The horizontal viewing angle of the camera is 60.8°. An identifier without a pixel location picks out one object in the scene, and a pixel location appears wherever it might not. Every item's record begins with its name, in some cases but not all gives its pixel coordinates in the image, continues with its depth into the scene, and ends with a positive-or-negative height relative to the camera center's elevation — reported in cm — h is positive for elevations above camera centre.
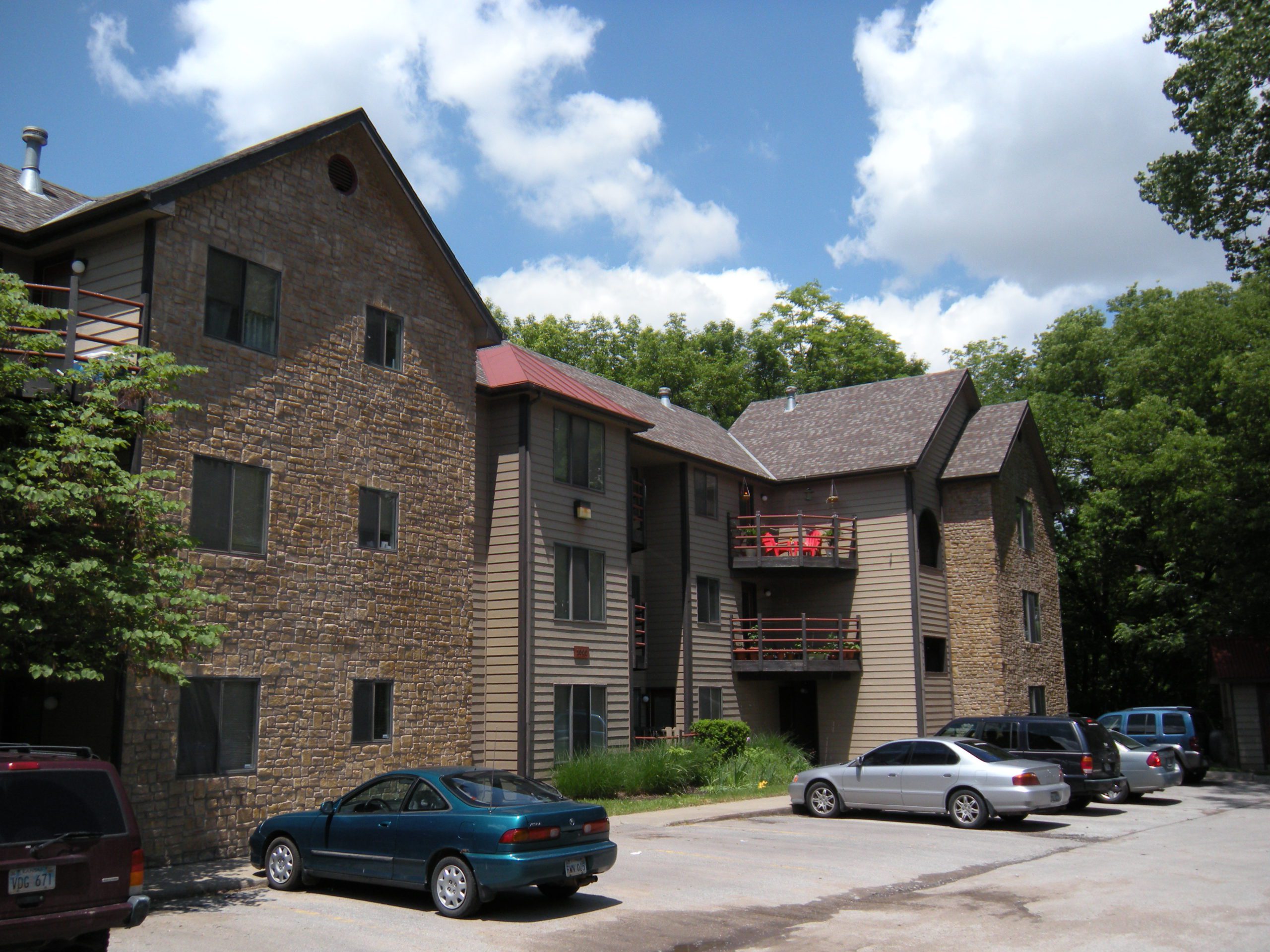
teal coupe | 1045 -168
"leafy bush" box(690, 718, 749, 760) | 2589 -157
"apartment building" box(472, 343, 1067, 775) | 2220 +266
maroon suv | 751 -126
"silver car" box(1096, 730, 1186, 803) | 2202 -210
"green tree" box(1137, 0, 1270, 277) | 2247 +1147
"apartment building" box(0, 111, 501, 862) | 1504 +339
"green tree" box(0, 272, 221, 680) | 1052 +146
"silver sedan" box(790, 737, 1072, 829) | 1745 -192
